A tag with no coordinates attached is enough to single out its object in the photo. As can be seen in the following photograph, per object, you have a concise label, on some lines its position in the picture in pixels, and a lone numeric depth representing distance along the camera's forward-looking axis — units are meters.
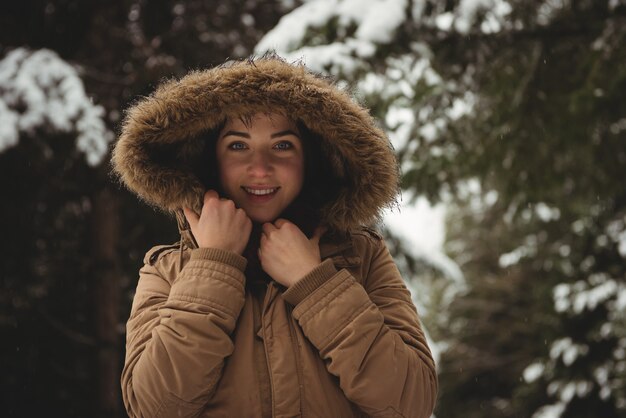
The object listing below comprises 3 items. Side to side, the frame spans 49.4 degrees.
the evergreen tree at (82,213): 6.70
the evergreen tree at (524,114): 4.69
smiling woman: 1.74
